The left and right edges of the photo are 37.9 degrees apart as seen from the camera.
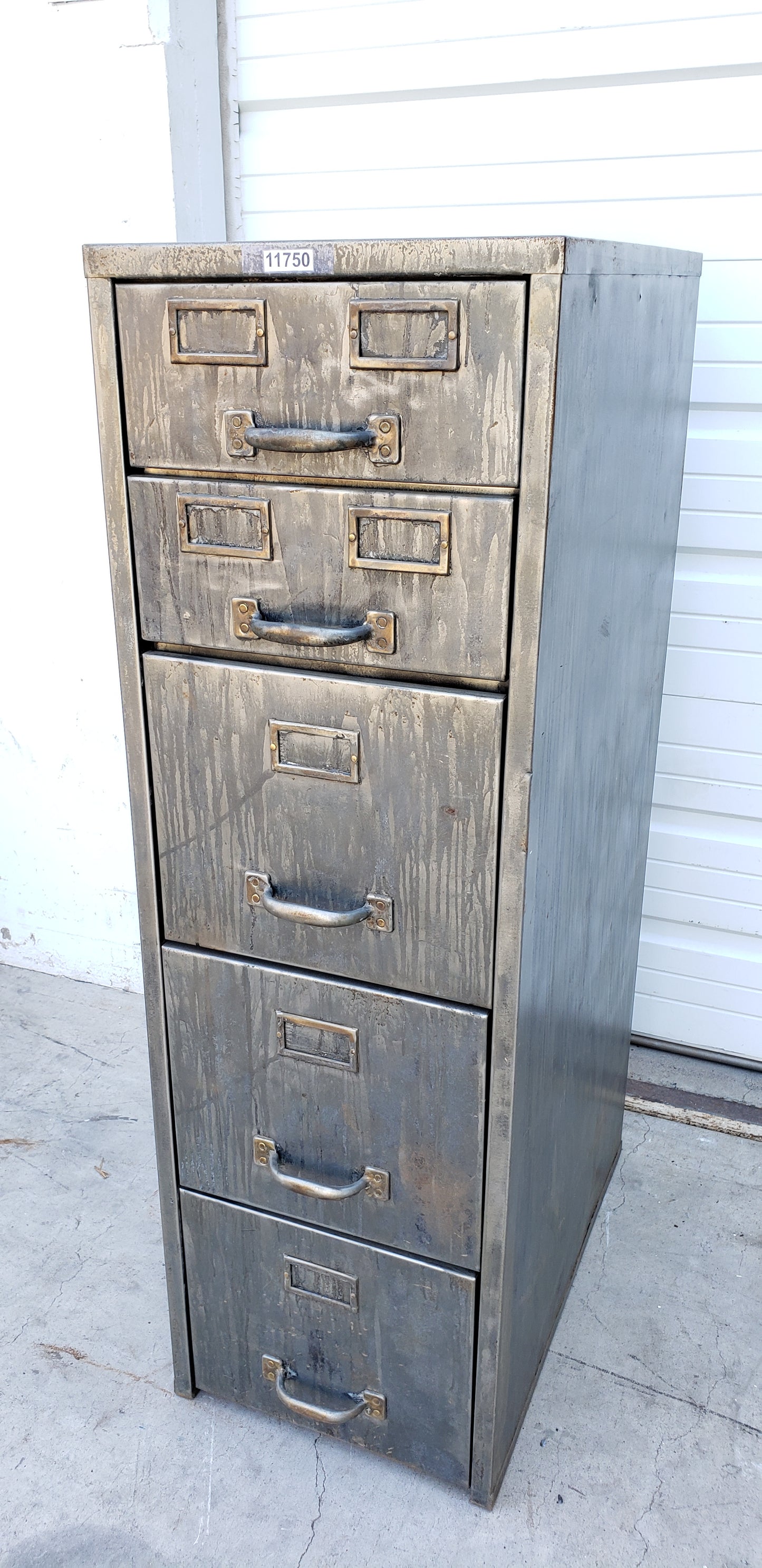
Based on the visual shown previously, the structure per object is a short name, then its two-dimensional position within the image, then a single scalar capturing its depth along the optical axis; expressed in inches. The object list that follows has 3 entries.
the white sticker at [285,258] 45.7
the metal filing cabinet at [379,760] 46.4
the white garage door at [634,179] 78.9
